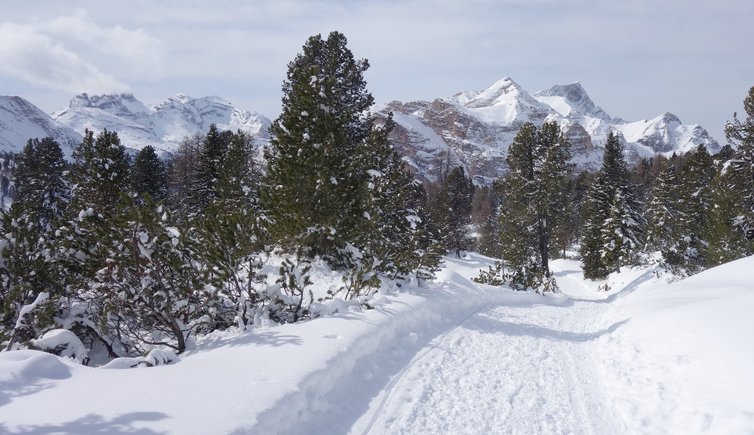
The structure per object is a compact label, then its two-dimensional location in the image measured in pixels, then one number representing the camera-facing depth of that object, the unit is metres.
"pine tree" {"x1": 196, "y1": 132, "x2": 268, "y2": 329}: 8.16
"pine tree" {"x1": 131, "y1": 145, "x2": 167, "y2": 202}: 39.66
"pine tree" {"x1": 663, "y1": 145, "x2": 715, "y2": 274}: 27.37
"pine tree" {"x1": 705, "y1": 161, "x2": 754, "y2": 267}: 21.81
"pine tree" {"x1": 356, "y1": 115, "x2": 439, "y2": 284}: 13.91
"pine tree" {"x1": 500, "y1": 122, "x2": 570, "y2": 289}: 24.78
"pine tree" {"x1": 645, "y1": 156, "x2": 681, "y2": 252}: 31.03
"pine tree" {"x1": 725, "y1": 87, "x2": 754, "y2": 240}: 21.02
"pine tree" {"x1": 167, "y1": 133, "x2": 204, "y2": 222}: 42.42
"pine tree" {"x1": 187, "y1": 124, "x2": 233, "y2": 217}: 33.67
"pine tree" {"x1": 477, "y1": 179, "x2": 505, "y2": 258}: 59.16
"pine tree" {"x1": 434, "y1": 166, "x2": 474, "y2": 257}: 42.59
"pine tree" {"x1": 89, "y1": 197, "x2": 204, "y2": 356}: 7.25
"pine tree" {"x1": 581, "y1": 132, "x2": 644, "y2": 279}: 30.39
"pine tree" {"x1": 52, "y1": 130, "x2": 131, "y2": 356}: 7.25
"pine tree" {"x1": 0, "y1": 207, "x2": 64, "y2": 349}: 6.60
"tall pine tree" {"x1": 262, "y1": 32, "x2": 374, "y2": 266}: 14.06
